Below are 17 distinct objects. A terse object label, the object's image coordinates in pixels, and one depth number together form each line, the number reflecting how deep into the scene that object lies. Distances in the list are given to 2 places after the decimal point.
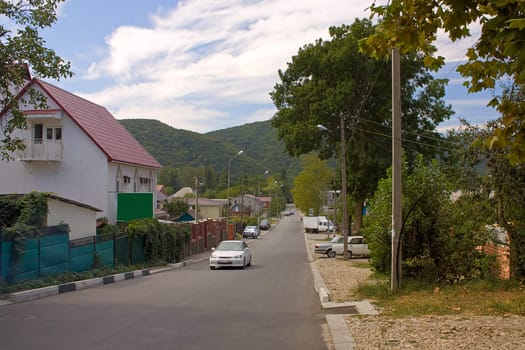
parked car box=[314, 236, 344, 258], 37.72
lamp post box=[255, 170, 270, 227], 130.19
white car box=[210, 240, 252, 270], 27.28
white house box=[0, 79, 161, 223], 32.47
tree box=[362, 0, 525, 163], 5.09
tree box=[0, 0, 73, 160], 14.50
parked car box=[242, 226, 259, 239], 71.38
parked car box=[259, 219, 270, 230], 97.69
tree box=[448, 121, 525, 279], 14.35
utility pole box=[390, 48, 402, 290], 14.28
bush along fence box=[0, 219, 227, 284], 16.34
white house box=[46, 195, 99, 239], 21.31
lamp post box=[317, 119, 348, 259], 31.47
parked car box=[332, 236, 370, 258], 35.59
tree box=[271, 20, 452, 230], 35.34
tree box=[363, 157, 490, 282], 15.62
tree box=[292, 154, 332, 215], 81.06
